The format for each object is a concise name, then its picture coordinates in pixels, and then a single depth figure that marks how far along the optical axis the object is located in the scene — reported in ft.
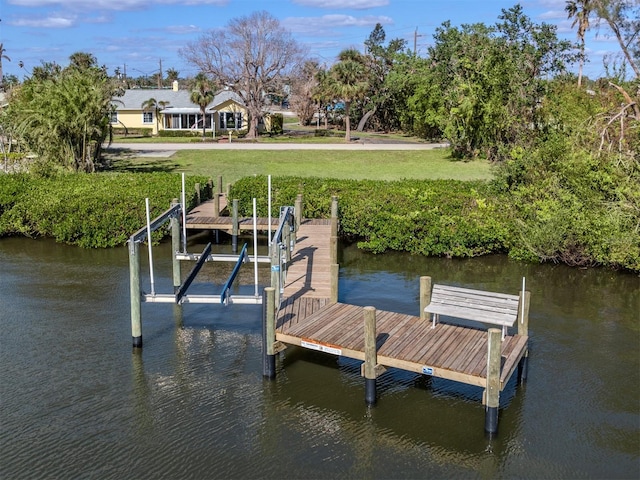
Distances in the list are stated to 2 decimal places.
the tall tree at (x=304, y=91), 210.38
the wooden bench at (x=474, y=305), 37.35
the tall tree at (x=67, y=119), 89.15
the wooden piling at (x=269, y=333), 37.86
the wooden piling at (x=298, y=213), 65.81
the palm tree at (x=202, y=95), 182.60
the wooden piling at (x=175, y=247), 53.83
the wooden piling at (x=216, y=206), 72.18
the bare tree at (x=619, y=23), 67.97
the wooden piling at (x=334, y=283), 43.19
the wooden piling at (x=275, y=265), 42.04
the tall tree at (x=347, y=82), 165.27
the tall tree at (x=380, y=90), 202.63
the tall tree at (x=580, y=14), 169.45
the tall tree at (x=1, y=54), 268.68
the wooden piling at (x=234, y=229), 67.77
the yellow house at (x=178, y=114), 198.90
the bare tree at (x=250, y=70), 183.21
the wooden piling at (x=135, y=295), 40.73
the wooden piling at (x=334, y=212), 55.16
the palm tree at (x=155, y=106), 198.39
